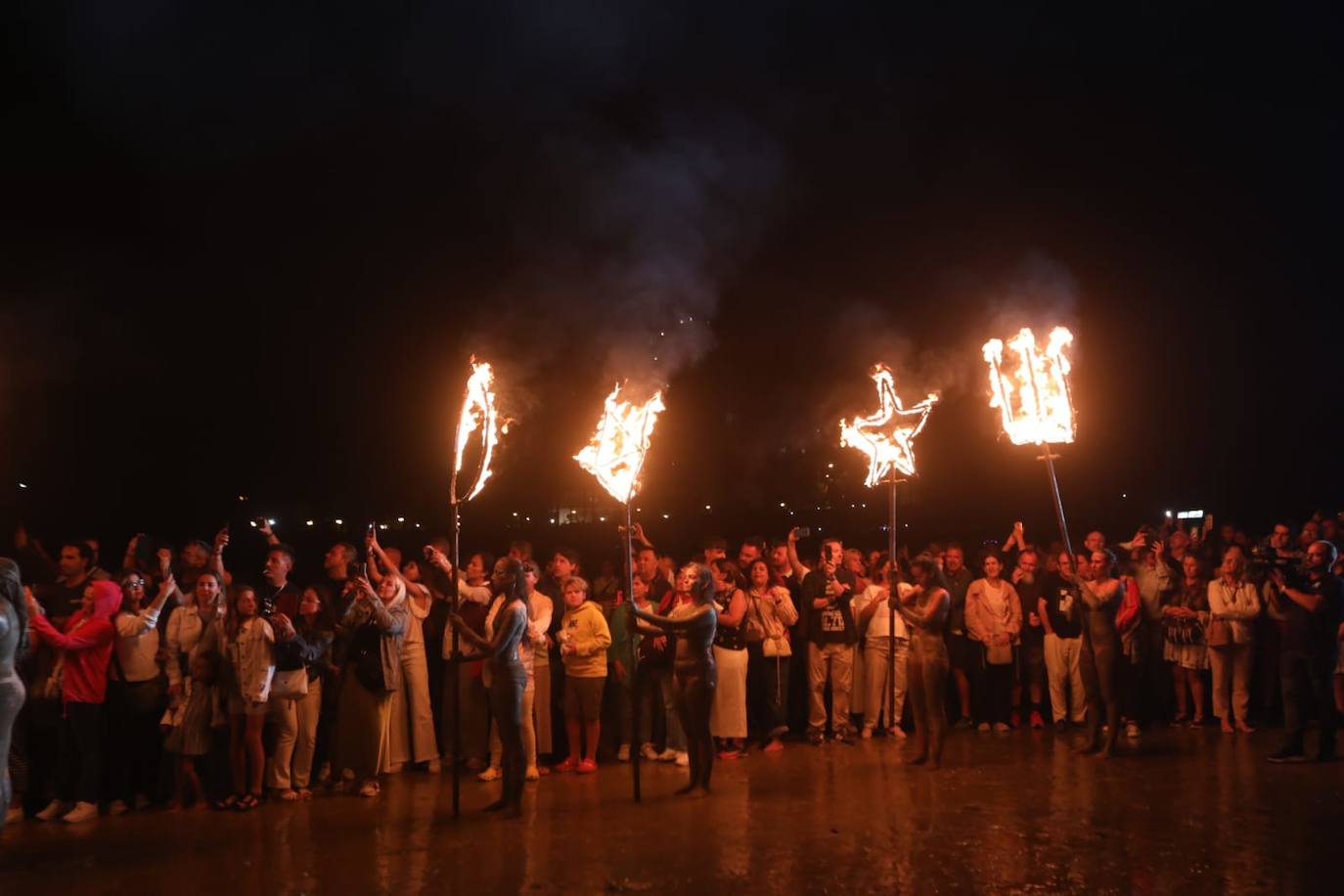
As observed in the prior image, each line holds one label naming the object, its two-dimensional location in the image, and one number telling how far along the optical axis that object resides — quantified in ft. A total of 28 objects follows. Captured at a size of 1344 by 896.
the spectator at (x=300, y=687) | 28.96
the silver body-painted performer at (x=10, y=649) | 19.33
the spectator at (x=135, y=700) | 28.40
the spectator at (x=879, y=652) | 38.19
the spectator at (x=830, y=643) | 37.06
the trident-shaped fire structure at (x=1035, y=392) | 35.78
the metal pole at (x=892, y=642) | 32.81
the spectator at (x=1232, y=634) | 37.50
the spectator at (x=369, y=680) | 29.89
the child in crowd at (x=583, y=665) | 32.96
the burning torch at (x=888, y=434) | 36.65
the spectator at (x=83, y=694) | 27.43
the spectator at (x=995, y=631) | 39.29
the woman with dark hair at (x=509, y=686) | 27.27
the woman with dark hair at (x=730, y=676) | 35.04
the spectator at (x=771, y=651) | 36.45
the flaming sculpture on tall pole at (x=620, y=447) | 30.83
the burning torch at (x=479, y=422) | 29.12
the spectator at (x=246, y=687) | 28.27
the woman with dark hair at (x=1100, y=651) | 33.78
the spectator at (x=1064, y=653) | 39.32
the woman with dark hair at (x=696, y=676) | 28.71
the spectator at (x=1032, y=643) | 40.11
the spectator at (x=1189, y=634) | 39.06
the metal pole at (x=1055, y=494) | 34.91
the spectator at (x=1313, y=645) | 32.14
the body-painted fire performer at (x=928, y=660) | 31.99
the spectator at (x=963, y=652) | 39.81
